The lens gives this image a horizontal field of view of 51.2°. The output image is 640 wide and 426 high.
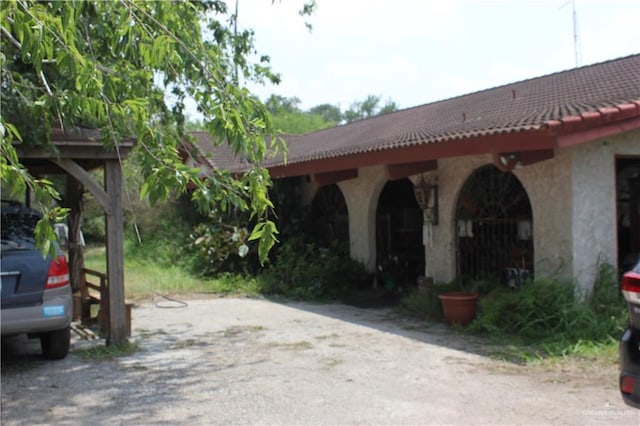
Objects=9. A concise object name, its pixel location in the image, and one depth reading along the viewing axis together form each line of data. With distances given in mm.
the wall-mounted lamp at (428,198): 11297
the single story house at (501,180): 8641
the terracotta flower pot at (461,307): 9289
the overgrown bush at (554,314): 7789
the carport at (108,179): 7562
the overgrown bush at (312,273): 13000
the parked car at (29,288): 6656
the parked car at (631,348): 3965
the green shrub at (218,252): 15406
